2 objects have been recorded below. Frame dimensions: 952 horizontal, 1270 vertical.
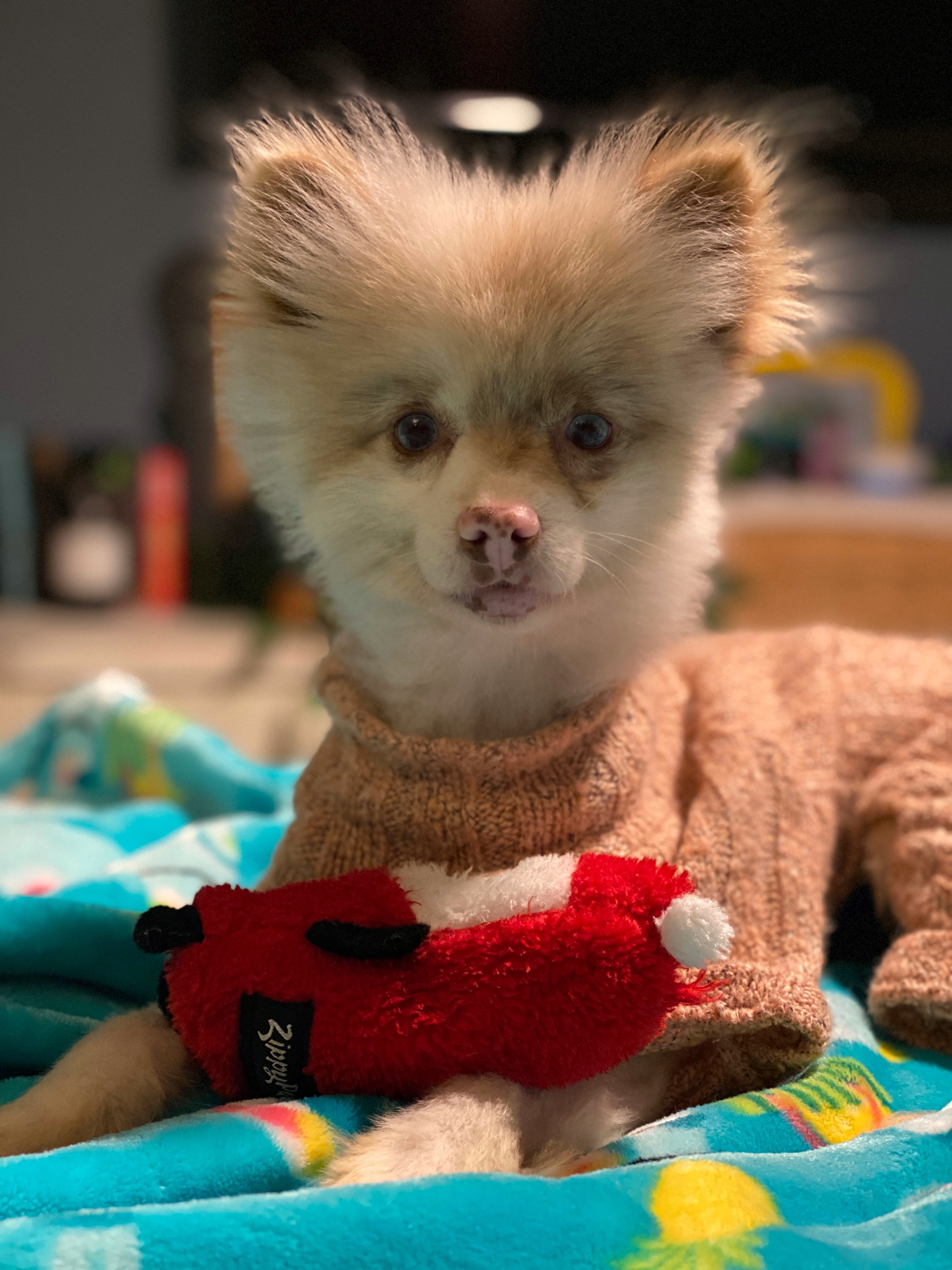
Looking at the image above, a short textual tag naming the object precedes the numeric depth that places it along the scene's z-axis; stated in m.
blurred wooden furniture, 0.94
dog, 0.28
